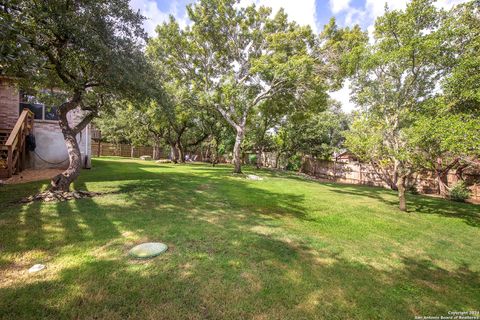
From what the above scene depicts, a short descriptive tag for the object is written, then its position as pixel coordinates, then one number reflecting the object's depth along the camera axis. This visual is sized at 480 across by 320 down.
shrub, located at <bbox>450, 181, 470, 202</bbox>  11.04
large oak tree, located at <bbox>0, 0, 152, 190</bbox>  5.26
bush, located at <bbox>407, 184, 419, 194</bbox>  13.46
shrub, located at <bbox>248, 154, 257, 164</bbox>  31.23
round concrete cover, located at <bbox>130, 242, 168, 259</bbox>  3.26
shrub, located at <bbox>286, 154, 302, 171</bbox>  22.97
